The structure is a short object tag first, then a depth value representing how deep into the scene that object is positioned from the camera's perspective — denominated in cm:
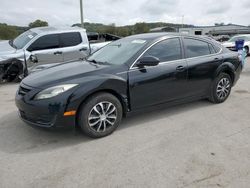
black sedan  266
